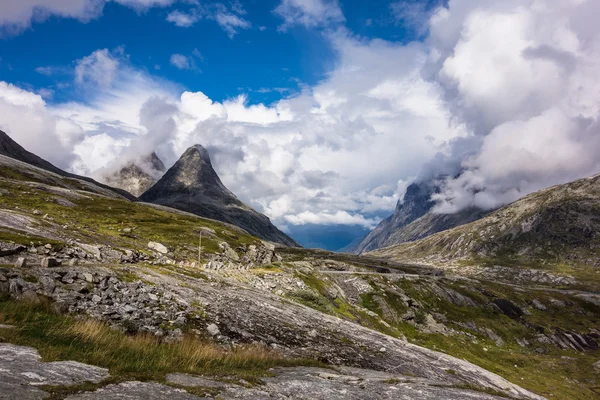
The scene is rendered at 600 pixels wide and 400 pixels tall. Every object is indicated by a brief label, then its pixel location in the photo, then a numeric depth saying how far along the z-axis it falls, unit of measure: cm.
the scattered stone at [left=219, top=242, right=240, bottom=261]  10942
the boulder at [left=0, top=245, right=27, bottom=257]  3072
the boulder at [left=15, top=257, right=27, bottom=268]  2531
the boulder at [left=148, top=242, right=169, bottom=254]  8076
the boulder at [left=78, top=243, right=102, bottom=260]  4126
